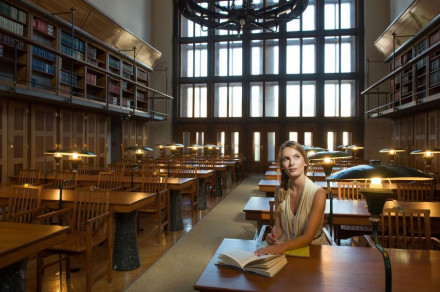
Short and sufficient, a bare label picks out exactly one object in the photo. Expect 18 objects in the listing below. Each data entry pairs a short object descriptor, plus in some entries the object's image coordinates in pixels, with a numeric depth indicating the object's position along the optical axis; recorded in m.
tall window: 13.99
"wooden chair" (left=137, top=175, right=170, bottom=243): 4.44
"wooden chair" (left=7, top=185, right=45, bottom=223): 3.37
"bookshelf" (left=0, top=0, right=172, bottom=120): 6.95
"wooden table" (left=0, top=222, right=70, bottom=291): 1.86
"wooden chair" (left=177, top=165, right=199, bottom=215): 5.86
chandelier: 7.09
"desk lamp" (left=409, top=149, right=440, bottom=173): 4.66
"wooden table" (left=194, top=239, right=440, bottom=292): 1.48
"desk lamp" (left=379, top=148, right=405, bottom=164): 5.66
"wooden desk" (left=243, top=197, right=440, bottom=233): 3.08
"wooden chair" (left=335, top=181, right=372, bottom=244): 3.51
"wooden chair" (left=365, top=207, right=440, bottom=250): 2.43
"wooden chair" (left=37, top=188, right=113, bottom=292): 2.79
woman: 1.99
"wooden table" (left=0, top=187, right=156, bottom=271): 3.40
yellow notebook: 1.84
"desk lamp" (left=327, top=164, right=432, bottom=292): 1.29
